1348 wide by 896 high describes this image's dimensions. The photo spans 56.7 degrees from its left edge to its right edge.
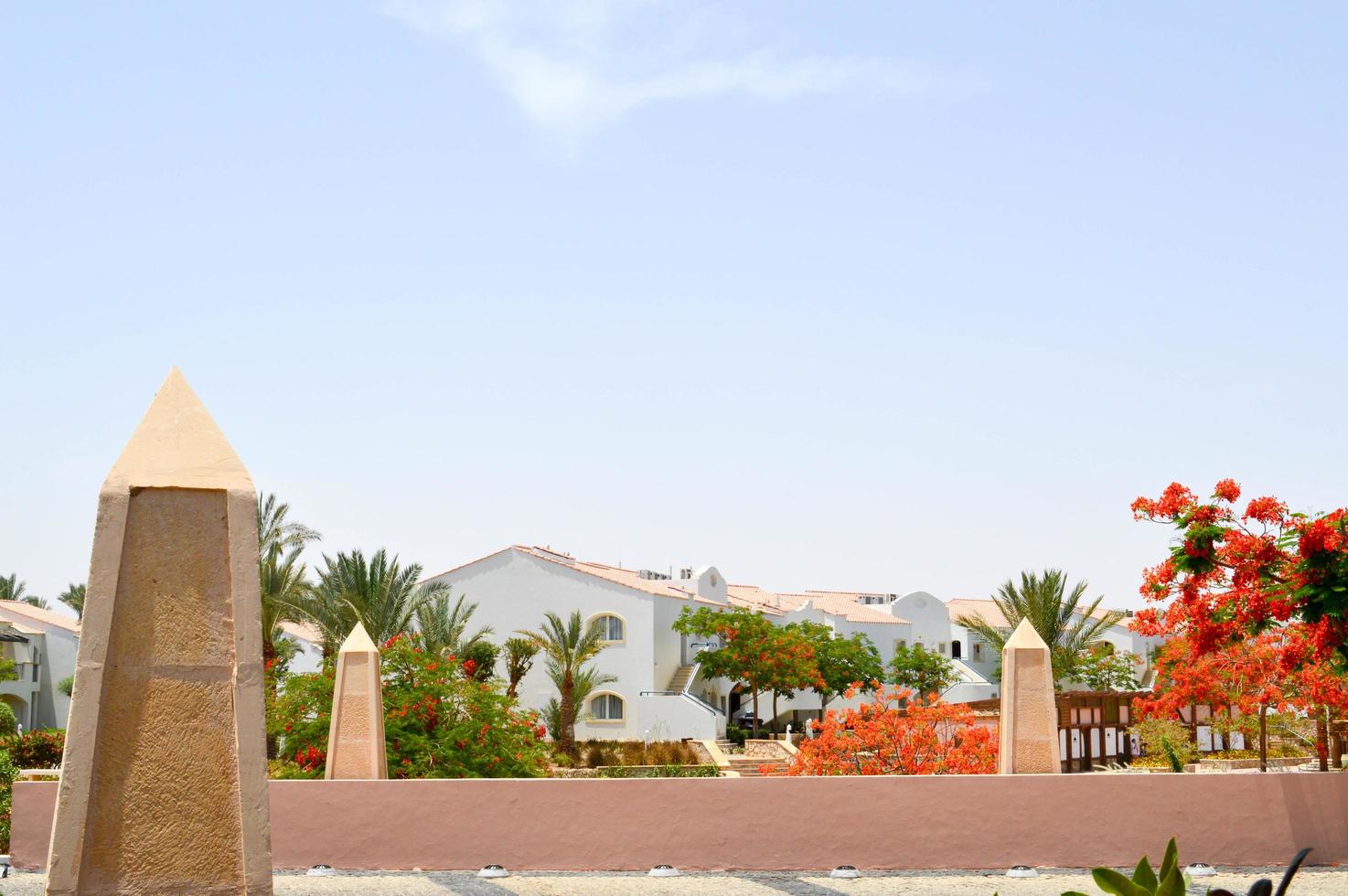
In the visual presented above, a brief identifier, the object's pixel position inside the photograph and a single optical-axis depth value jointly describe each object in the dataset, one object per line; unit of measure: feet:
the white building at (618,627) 154.81
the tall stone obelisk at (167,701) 21.26
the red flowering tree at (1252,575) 39.91
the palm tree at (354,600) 118.42
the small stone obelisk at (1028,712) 45.16
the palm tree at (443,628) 144.02
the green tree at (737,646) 162.61
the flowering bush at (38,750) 110.22
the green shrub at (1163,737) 95.55
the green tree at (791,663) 162.81
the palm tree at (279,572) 117.39
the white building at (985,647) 232.32
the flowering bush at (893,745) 58.34
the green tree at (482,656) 147.74
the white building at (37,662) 176.44
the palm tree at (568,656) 147.17
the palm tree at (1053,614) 164.25
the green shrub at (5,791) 48.32
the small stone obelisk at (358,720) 46.57
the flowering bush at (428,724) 61.26
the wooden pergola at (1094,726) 97.50
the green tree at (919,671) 189.88
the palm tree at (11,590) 253.03
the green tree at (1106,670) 170.19
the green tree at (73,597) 228.84
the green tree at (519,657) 152.87
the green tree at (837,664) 170.50
